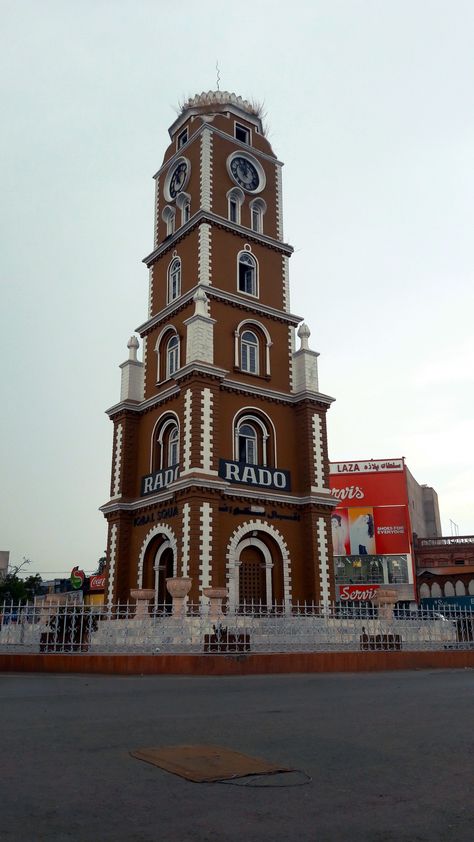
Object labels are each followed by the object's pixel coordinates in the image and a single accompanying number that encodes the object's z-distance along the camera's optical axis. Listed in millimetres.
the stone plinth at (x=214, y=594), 19170
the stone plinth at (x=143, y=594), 20422
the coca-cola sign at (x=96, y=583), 66062
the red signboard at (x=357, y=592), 54750
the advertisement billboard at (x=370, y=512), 56312
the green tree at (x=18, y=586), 58219
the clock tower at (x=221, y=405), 26141
